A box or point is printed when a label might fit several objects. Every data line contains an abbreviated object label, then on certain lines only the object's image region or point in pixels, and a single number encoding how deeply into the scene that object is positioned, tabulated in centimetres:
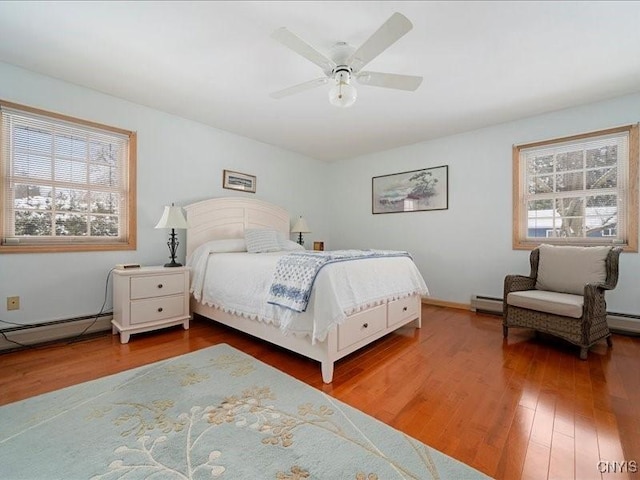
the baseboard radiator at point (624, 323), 283
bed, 199
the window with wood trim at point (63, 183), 252
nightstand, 265
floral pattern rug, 119
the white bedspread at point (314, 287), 197
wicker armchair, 236
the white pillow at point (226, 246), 330
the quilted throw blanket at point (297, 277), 201
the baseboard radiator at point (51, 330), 243
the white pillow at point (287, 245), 386
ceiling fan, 174
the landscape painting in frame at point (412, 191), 420
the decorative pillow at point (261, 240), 356
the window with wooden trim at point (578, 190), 299
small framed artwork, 400
